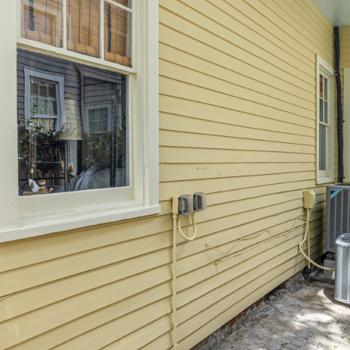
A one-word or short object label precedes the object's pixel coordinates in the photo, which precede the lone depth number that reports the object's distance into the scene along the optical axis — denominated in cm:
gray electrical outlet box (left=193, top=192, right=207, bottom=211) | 280
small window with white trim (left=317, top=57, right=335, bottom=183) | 575
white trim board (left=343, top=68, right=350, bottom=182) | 633
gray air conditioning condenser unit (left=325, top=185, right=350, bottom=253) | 501
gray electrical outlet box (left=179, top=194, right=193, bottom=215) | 269
